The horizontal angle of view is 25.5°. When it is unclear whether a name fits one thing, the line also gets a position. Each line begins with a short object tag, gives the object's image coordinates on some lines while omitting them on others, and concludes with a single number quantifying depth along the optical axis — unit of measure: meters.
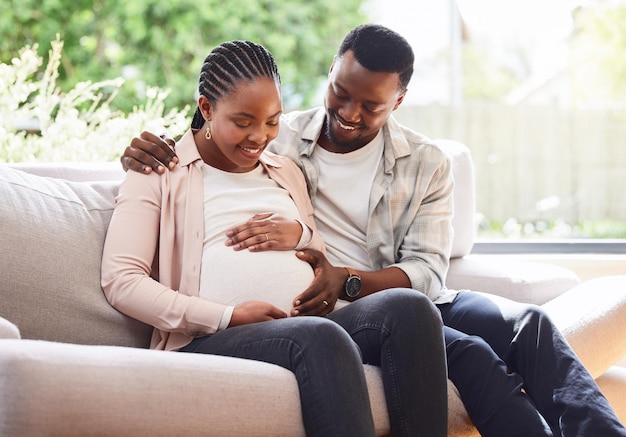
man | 2.61
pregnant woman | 2.44
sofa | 2.19
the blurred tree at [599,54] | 4.78
